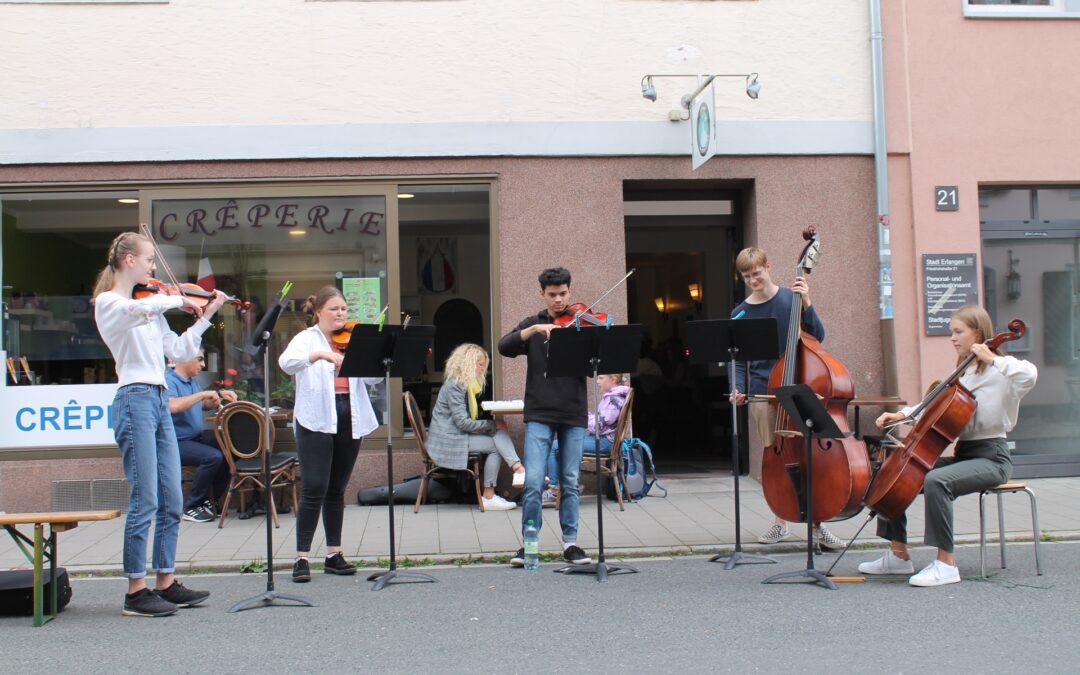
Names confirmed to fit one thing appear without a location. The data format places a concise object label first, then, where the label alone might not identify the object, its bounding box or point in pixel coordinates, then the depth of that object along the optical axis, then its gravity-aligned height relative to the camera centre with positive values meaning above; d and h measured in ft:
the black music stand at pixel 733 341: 20.40 +0.22
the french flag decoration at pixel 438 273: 35.01 +3.00
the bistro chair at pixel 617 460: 28.30 -2.96
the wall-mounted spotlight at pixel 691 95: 29.91 +7.80
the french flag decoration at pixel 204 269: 30.50 +2.88
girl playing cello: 18.89 -1.86
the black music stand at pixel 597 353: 19.62 +0.04
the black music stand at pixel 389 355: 19.34 +0.10
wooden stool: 19.53 -3.48
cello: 18.13 -1.65
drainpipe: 30.60 +4.33
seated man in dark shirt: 27.07 -2.20
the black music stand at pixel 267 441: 18.13 -1.46
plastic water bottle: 20.93 -3.94
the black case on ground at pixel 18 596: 17.93 -4.04
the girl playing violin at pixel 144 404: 17.10 -0.67
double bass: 19.31 -1.99
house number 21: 31.19 +4.56
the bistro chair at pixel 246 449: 26.53 -2.28
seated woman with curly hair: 28.07 -2.03
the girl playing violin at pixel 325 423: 19.97 -1.24
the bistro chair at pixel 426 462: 28.19 -2.94
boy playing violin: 20.75 -1.05
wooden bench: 17.47 -2.99
